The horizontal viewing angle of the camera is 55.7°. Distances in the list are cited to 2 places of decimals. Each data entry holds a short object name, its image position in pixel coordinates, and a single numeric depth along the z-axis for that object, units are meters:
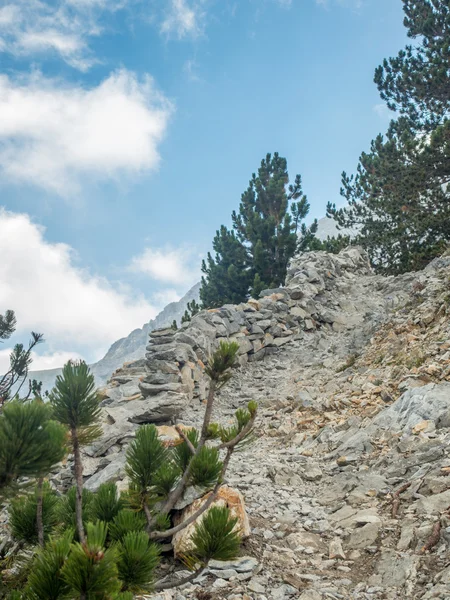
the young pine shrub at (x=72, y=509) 2.62
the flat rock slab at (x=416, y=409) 5.89
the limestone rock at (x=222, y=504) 3.64
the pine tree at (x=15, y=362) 11.21
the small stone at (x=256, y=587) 3.34
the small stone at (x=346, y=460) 5.83
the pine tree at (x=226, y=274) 23.09
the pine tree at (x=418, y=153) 15.44
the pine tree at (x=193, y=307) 23.85
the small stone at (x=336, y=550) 3.84
